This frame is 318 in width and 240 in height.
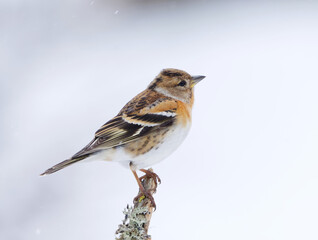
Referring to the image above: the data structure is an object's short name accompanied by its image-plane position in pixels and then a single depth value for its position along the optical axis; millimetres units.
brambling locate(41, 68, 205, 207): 4770
